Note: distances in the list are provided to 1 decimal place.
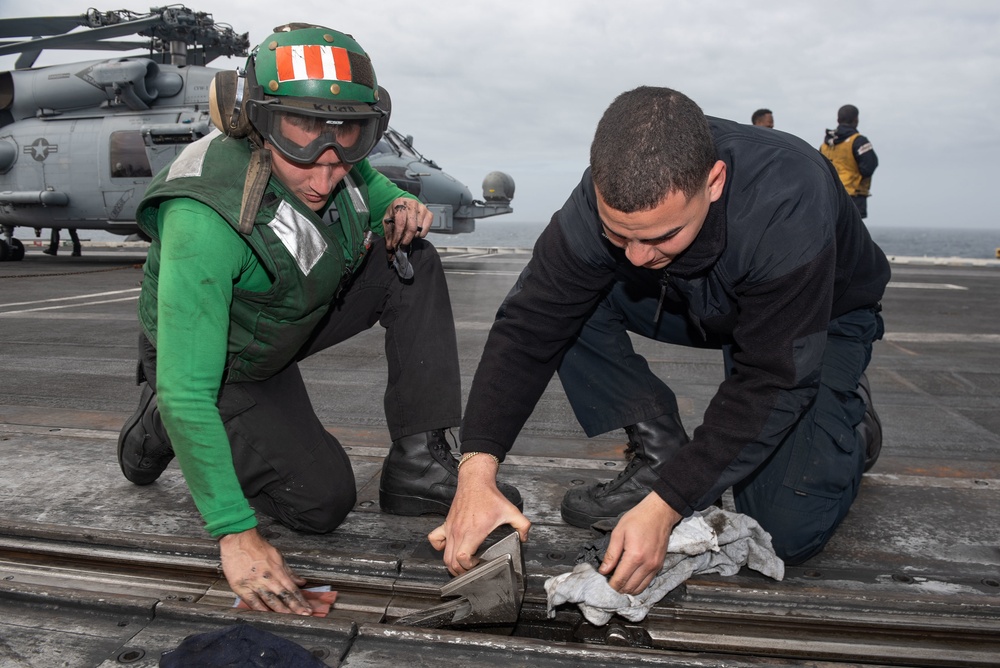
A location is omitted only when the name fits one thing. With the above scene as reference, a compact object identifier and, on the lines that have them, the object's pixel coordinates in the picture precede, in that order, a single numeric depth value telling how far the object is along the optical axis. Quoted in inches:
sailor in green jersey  78.2
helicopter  480.1
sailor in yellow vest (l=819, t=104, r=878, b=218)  358.0
